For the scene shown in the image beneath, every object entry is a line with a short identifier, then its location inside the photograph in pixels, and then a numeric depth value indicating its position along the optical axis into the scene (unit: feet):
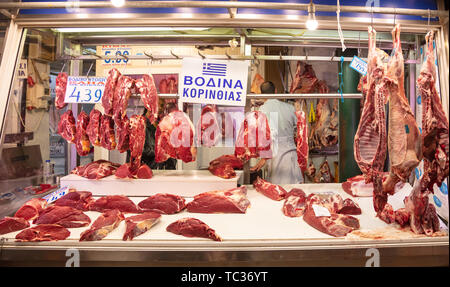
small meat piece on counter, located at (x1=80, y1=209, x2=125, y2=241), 7.61
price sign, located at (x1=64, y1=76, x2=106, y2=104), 11.25
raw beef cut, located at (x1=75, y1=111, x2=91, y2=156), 11.60
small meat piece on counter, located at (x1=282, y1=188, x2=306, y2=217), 9.47
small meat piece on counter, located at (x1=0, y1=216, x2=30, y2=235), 8.24
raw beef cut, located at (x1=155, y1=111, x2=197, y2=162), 10.93
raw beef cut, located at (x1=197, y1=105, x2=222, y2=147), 11.57
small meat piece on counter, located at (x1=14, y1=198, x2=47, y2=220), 9.23
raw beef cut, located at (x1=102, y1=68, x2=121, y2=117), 10.81
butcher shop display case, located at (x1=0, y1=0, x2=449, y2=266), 7.43
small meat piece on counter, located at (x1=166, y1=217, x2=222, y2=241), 7.75
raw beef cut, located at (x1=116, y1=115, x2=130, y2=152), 10.81
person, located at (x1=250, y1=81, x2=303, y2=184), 17.29
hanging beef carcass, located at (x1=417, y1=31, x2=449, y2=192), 7.43
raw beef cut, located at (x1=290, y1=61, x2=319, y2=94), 15.44
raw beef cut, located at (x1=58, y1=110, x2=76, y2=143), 11.62
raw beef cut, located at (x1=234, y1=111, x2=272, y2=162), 11.34
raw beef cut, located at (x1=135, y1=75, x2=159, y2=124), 11.02
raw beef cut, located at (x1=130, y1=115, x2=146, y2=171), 10.86
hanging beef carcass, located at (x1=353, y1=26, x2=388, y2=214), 7.83
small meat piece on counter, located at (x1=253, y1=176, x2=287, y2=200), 11.24
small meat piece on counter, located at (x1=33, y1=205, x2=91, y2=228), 8.64
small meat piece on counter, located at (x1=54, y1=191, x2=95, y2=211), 9.92
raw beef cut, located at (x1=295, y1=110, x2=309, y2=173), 11.29
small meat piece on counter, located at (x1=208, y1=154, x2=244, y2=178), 11.65
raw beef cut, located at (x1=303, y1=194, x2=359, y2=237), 7.92
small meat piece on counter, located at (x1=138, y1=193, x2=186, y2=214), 9.83
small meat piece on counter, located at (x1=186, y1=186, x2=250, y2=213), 9.80
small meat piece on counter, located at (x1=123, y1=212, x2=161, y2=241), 7.74
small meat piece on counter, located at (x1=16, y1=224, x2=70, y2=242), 7.60
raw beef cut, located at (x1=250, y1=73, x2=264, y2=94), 18.97
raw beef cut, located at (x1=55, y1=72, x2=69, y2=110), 11.47
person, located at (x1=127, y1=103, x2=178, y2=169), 16.81
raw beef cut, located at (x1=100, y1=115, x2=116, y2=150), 11.27
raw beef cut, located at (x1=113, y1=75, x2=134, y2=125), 10.80
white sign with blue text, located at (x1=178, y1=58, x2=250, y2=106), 10.86
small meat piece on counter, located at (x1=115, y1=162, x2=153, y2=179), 11.39
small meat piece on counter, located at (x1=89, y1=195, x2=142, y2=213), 9.84
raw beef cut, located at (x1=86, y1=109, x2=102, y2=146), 11.40
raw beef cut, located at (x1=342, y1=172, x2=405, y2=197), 11.48
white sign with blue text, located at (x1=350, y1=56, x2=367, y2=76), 10.77
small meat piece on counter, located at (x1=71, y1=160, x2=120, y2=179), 11.43
